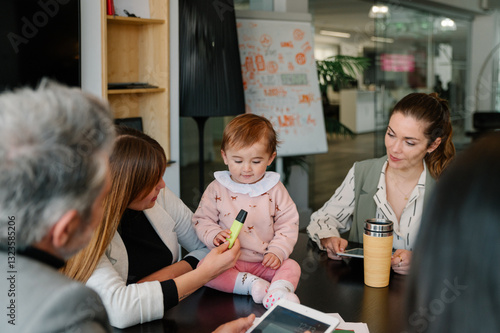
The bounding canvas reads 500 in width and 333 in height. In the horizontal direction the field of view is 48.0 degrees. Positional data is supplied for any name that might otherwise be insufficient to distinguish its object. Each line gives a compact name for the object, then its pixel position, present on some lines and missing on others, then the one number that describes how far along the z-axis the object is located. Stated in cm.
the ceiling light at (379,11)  666
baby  167
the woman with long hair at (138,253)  132
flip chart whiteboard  441
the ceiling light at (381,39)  677
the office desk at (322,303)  134
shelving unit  368
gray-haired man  71
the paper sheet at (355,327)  130
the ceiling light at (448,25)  848
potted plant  493
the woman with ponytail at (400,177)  202
